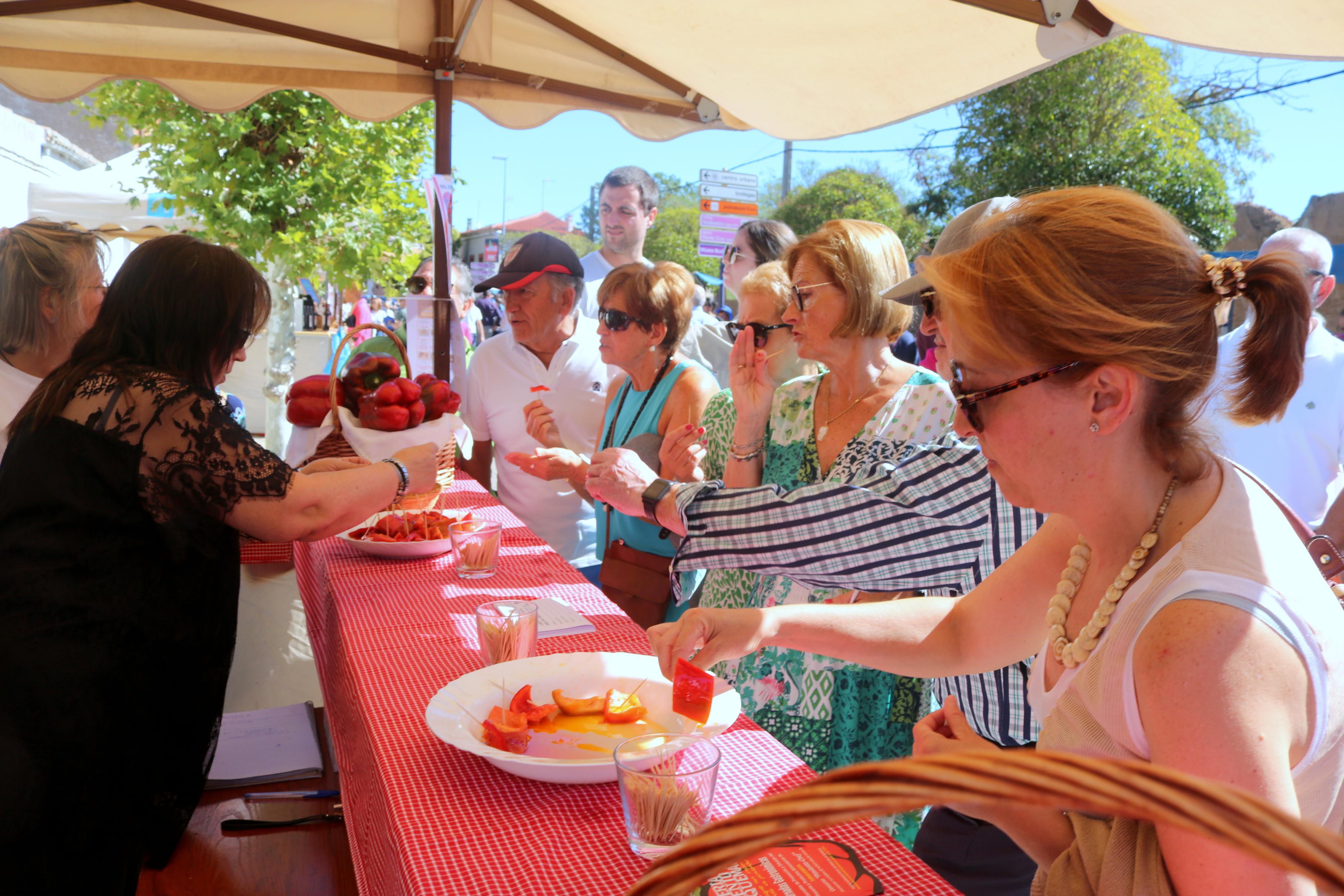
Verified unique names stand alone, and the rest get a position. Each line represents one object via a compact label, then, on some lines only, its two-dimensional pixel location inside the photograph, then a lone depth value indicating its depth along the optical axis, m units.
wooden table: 1.73
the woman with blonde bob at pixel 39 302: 3.07
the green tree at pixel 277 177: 7.48
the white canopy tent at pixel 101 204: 9.22
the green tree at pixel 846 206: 31.64
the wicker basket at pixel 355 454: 2.86
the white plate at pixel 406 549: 2.60
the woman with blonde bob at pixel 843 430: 2.26
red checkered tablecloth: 1.17
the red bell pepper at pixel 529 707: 1.50
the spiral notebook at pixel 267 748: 2.12
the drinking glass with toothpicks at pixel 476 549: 2.44
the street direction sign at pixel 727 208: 12.08
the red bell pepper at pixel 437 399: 2.96
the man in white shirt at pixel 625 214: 5.51
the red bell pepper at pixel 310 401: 3.22
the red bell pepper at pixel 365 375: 2.95
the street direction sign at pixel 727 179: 12.03
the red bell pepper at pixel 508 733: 1.42
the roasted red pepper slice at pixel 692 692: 1.40
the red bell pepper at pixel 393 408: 2.77
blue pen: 1.94
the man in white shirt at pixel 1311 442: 4.05
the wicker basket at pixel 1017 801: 0.48
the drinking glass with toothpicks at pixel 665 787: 1.12
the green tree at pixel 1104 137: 19.28
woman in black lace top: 1.77
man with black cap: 3.93
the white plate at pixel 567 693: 1.32
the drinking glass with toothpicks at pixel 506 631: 1.72
